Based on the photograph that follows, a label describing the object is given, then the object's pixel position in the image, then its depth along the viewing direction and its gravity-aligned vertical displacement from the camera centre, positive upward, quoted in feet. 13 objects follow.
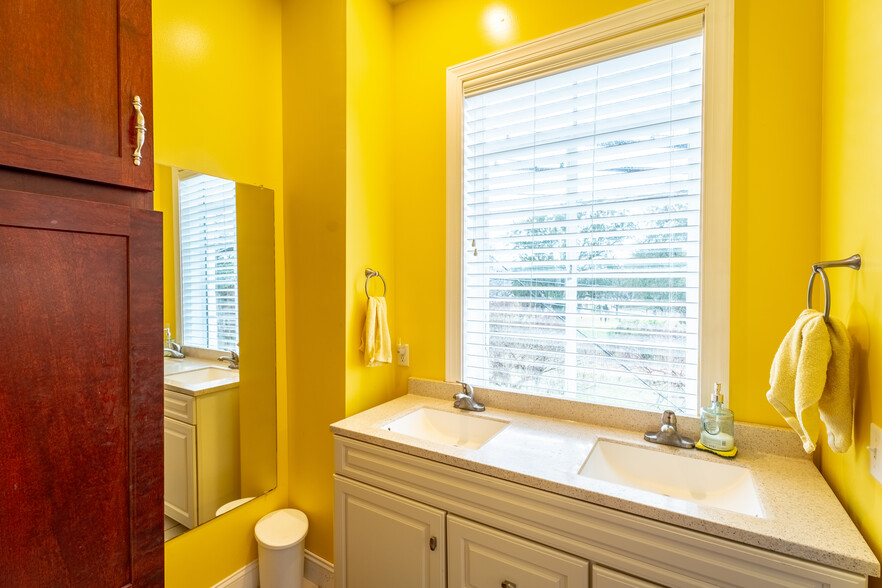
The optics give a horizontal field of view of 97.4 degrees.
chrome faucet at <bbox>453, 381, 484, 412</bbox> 5.79 -1.72
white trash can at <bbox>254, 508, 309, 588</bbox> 5.65 -3.95
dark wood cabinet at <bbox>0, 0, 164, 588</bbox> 2.27 -0.11
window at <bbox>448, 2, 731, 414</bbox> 4.66 +0.86
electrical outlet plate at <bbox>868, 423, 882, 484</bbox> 2.75 -1.20
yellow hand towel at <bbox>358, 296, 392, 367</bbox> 5.98 -0.79
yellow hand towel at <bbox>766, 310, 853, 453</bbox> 3.03 -0.73
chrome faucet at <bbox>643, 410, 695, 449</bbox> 4.42 -1.72
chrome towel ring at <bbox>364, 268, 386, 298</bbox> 6.23 +0.20
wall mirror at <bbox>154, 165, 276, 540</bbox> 5.03 -0.83
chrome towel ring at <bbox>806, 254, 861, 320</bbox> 3.08 +0.17
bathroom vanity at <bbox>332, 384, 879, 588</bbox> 2.97 -2.13
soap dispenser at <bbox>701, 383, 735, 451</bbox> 4.20 -1.55
